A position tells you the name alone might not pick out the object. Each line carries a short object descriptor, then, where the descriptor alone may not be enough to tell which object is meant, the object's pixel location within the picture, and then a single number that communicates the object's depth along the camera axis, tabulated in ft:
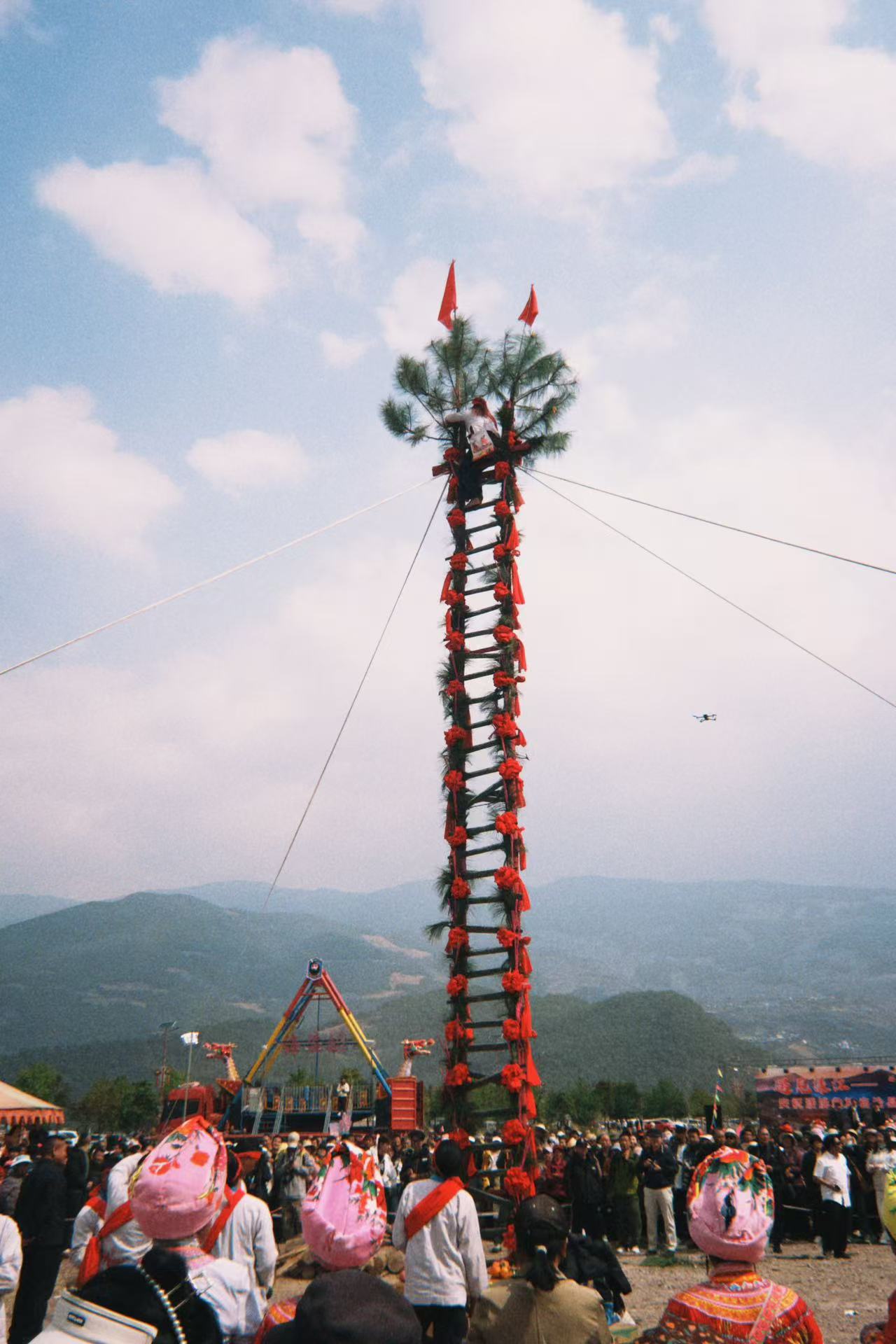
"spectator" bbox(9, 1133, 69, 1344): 27.73
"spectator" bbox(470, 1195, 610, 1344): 15.49
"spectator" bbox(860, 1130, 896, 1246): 46.74
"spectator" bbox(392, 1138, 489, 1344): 19.39
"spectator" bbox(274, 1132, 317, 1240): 58.39
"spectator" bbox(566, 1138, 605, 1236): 45.78
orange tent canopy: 112.06
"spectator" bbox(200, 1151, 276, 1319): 18.86
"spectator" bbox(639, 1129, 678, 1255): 47.21
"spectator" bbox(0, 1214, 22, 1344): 22.12
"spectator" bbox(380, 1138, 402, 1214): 58.03
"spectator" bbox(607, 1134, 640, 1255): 49.06
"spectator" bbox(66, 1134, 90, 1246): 38.19
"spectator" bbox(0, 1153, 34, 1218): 39.19
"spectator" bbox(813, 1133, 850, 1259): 44.09
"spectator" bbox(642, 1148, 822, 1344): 12.42
